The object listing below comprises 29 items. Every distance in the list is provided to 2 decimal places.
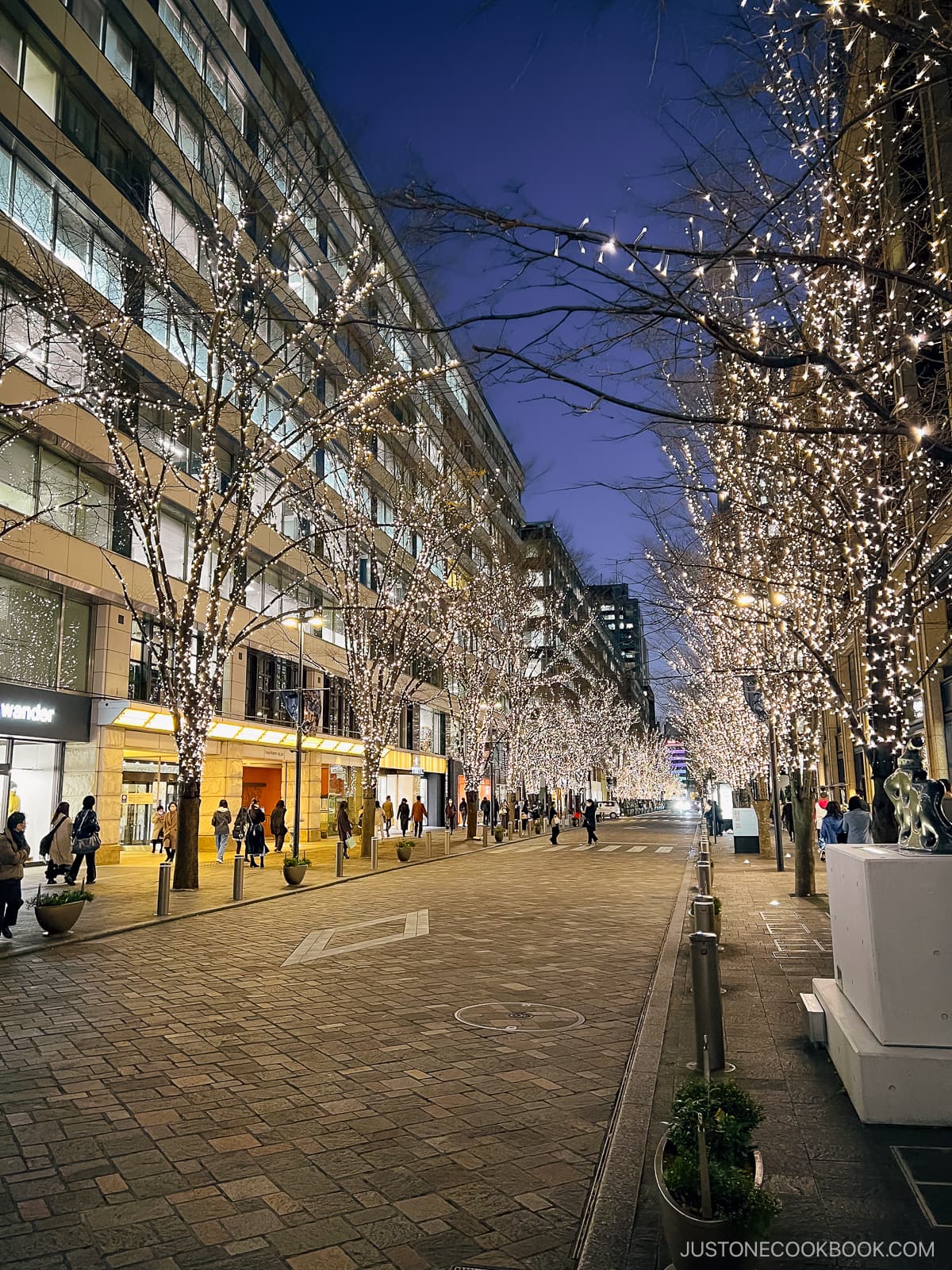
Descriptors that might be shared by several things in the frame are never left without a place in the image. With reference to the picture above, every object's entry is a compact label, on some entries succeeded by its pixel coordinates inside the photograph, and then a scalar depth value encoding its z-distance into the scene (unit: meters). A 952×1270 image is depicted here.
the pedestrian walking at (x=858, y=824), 14.04
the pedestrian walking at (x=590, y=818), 36.84
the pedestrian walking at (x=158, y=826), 25.70
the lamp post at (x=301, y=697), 26.34
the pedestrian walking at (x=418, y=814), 39.06
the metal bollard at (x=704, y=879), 9.42
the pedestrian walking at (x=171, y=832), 22.27
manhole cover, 7.65
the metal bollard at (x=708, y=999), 6.15
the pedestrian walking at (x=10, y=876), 12.32
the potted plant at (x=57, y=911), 12.55
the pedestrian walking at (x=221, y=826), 26.98
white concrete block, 4.88
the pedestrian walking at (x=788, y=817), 35.19
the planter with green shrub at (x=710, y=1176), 3.26
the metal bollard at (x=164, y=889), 14.44
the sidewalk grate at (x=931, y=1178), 3.93
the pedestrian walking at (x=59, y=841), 16.59
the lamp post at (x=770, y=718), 15.73
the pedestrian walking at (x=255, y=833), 25.55
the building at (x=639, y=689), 155.00
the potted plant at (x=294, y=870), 19.64
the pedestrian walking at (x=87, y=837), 18.33
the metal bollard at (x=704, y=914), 6.89
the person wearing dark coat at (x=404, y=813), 40.22
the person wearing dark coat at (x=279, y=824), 29.36
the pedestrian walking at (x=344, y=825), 27.04
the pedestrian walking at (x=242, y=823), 26.73
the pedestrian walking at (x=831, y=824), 18.44
